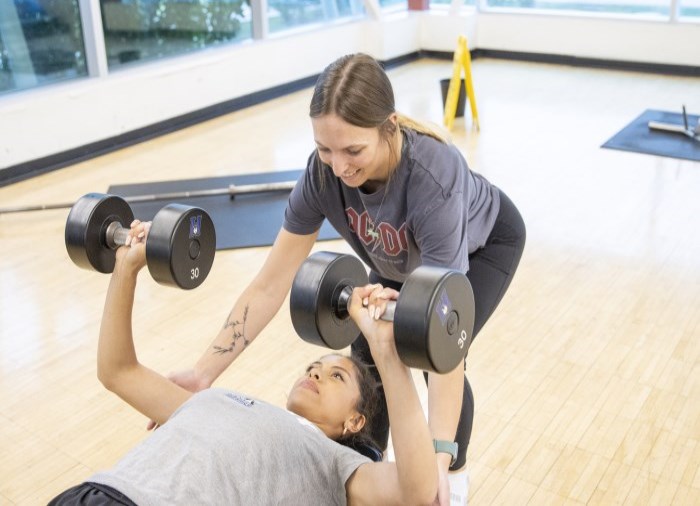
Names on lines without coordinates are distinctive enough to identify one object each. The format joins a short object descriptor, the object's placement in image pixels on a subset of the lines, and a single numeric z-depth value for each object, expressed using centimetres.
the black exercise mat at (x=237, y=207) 354
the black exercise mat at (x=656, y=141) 465
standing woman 140
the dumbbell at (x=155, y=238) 146
